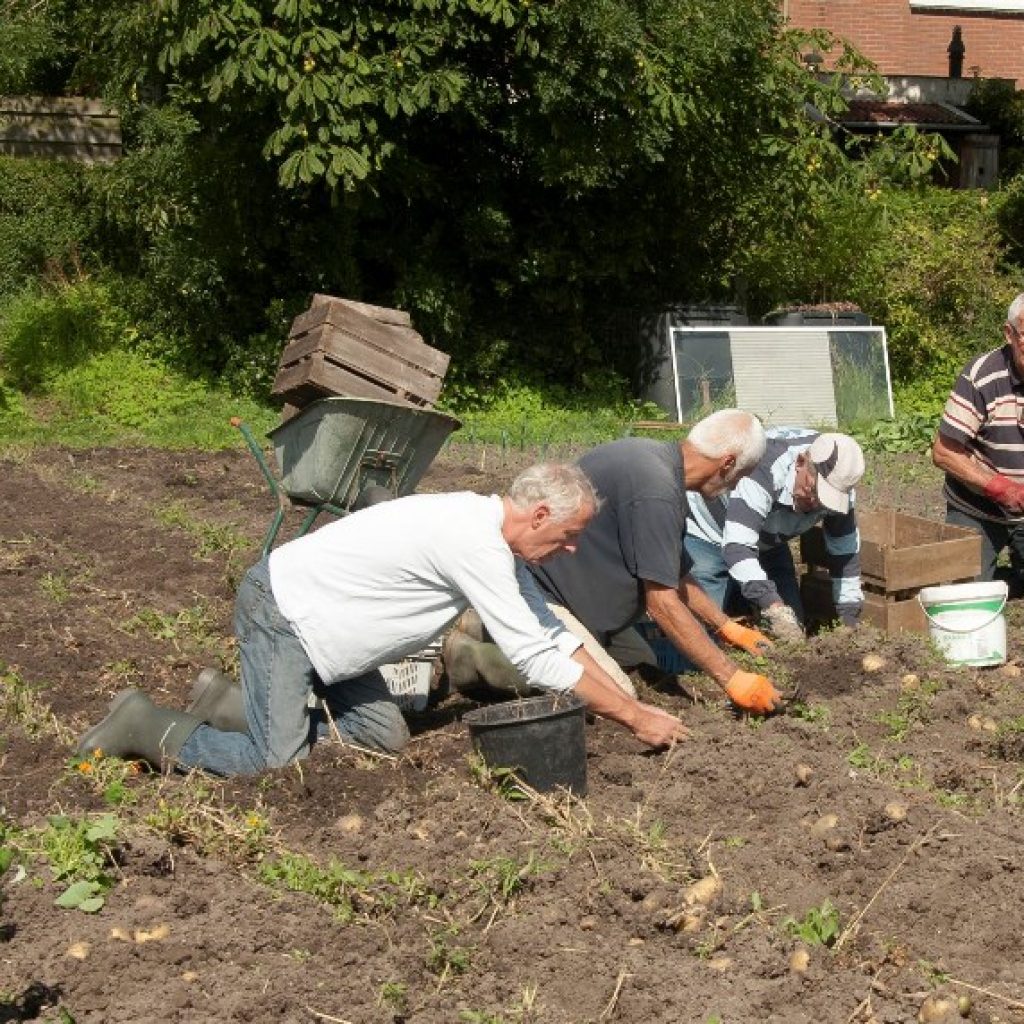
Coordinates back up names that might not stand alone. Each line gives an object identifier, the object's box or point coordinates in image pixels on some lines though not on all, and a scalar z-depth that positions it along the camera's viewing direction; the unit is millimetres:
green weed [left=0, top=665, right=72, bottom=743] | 6582
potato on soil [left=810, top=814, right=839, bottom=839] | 5387
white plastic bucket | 7406
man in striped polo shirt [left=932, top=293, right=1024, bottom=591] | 8438
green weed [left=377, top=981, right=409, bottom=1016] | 4355
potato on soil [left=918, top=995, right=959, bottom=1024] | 4309
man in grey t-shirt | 6434
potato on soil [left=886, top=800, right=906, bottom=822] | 5441
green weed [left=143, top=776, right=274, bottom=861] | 5270
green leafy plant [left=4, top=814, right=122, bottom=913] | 4845
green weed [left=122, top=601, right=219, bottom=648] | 7953
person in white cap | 7430
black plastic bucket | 5578
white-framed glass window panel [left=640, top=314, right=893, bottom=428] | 15648
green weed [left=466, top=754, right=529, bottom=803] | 5605
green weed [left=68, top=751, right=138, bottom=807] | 5629
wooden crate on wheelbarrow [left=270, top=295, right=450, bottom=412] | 8055
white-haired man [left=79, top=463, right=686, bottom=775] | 5590
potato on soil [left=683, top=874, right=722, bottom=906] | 4840
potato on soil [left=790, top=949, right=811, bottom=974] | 4512
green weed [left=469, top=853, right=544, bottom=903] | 4914
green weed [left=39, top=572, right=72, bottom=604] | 8516
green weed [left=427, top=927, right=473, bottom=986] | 4559
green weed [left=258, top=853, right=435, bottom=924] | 4883
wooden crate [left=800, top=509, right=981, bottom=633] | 8016
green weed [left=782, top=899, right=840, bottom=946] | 4656
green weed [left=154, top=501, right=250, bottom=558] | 9656
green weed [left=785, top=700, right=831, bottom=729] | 6691
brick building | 25859
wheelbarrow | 7238
